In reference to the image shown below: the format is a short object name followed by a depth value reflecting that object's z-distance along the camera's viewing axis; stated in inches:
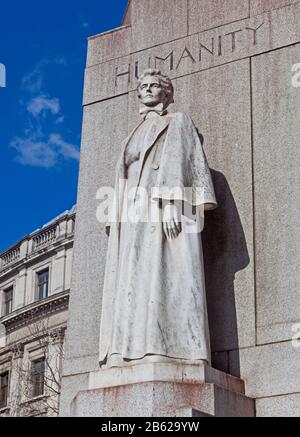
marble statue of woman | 408.3
